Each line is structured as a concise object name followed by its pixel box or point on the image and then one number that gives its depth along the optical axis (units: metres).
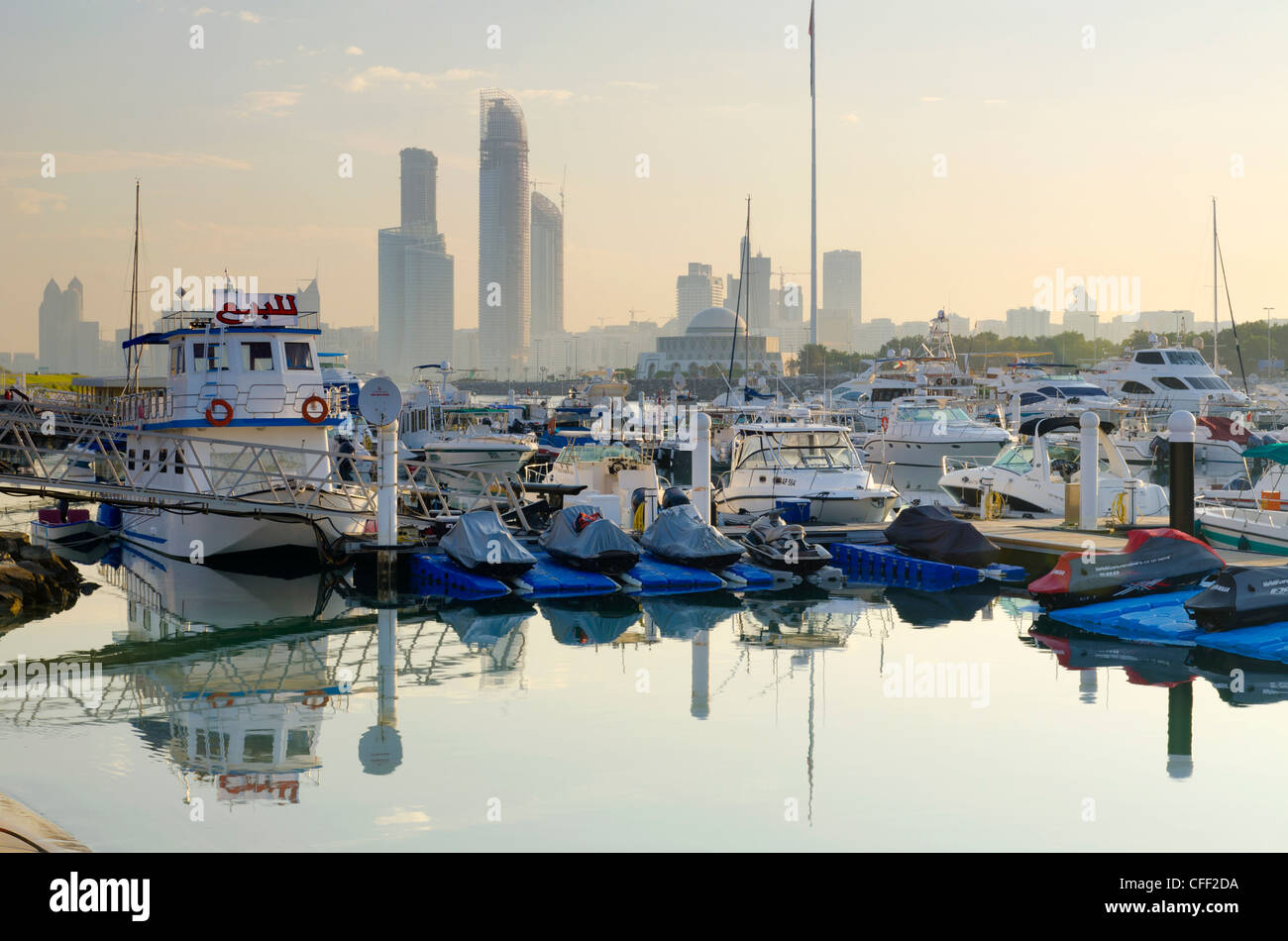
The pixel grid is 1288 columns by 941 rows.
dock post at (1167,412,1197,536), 24.39
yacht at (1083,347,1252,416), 68.00
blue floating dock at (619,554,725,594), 26.00
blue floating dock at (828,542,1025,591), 26.45
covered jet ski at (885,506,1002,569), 26.86
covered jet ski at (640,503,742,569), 26.56
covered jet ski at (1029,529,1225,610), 21.66
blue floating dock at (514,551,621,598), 25.64
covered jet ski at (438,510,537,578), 25.61
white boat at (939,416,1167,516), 29.59
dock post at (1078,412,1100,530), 26.89
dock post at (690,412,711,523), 29.44
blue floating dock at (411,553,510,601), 25.50
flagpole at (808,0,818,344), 67.06
